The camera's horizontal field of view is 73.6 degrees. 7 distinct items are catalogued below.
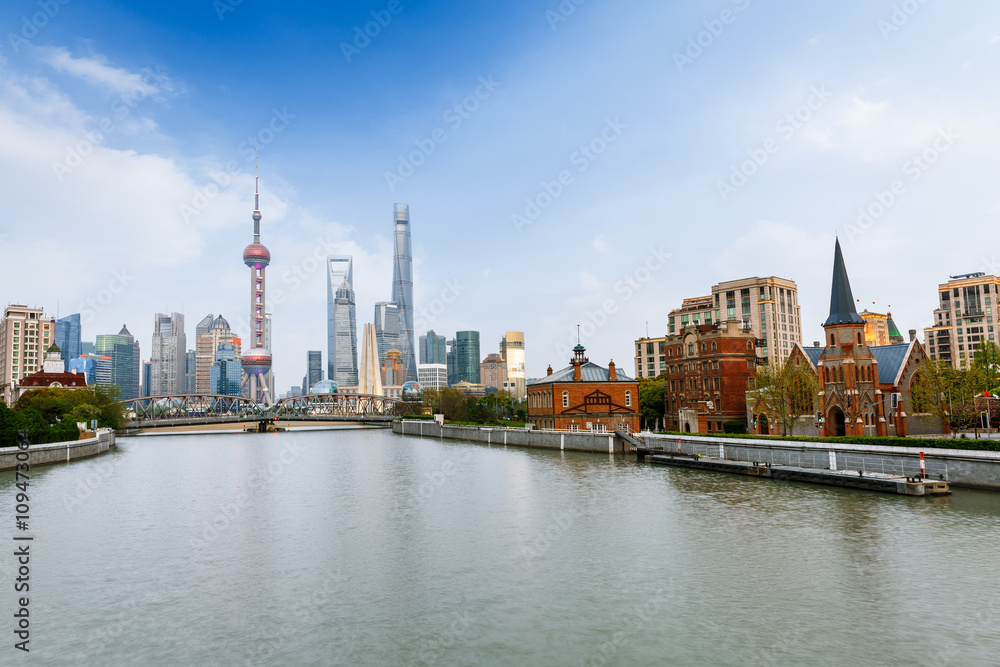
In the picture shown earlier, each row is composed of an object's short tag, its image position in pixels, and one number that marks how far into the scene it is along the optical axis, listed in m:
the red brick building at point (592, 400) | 94.12
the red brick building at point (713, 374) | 87.00
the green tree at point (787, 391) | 70.00
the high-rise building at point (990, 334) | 198.25
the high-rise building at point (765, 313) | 195.75
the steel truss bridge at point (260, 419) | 164.38
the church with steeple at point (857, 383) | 65.62
